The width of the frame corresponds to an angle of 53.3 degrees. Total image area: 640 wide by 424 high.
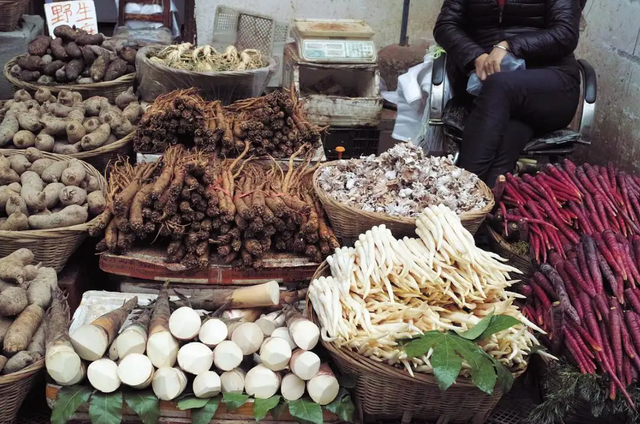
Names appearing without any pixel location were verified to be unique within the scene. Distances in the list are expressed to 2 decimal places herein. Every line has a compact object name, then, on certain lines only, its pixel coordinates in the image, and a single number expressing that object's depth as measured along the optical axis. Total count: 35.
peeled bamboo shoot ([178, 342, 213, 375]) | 2.38
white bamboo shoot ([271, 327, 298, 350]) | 2.52
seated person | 3.88
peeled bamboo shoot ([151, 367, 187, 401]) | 2.32
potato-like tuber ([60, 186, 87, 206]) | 3.14
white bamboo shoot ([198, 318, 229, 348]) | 2.46
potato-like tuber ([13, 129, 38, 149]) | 3.66
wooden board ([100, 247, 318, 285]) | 2.99
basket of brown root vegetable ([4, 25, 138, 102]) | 4.46
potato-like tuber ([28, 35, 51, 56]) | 4.53
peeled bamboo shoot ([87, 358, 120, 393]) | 2.30
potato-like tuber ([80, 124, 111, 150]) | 3.71
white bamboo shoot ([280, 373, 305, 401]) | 2.42
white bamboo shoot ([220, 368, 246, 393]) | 2.40
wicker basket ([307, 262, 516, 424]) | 2.38
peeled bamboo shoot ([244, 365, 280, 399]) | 2.39
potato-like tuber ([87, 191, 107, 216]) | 3.17
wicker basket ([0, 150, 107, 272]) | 2.91
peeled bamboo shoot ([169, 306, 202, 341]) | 2.44
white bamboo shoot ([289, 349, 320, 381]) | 2.40
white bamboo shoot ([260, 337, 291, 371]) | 2.41
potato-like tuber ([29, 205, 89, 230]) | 3.01
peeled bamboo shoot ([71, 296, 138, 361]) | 2.35
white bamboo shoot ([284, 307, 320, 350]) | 2.48
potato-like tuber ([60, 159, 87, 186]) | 3.29
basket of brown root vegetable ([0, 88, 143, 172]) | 3.70
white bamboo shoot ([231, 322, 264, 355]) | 2.46
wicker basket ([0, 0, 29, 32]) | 4.71
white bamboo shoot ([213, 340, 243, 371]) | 2.40
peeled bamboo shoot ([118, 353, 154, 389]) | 2.30
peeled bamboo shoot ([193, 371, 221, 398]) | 2.35
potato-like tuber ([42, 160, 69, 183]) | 3.31
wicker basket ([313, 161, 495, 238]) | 3.02
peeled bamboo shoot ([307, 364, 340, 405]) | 2.40
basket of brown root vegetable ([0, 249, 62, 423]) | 2.35
